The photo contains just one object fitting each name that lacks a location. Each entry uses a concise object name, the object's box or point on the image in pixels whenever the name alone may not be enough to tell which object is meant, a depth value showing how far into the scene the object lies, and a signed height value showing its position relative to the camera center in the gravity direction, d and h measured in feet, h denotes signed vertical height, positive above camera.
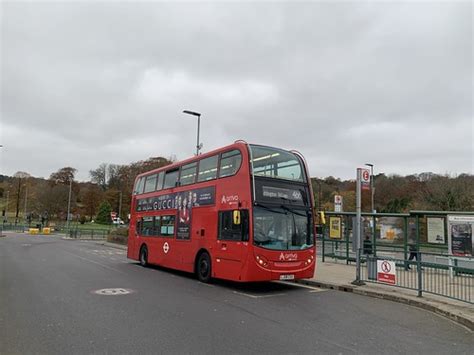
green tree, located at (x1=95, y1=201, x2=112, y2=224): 297.53 +4.55
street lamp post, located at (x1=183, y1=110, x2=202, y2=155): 79.27 +21.02
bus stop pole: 40.22 +0.01
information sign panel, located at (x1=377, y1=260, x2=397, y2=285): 37.58 -4.09
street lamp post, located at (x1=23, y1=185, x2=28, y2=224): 301.57 +14.41
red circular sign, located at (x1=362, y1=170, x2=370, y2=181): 41.58 +5.24
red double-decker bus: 37.65 +0.67
